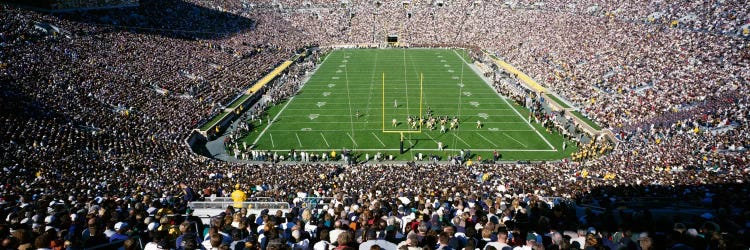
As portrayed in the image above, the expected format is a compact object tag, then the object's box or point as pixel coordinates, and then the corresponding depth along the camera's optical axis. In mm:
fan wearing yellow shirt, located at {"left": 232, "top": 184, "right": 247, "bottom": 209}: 12133
